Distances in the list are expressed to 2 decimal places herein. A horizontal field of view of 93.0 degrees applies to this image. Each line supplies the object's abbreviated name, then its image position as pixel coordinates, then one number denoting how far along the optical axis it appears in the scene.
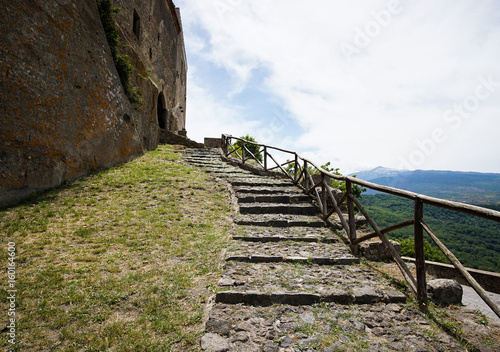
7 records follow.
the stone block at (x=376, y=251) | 4.26
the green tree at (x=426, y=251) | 16.20
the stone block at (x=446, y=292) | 2.97
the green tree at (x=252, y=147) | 31.22
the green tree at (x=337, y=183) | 21.33
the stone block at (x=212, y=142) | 20.55
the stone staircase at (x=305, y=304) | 2.29
